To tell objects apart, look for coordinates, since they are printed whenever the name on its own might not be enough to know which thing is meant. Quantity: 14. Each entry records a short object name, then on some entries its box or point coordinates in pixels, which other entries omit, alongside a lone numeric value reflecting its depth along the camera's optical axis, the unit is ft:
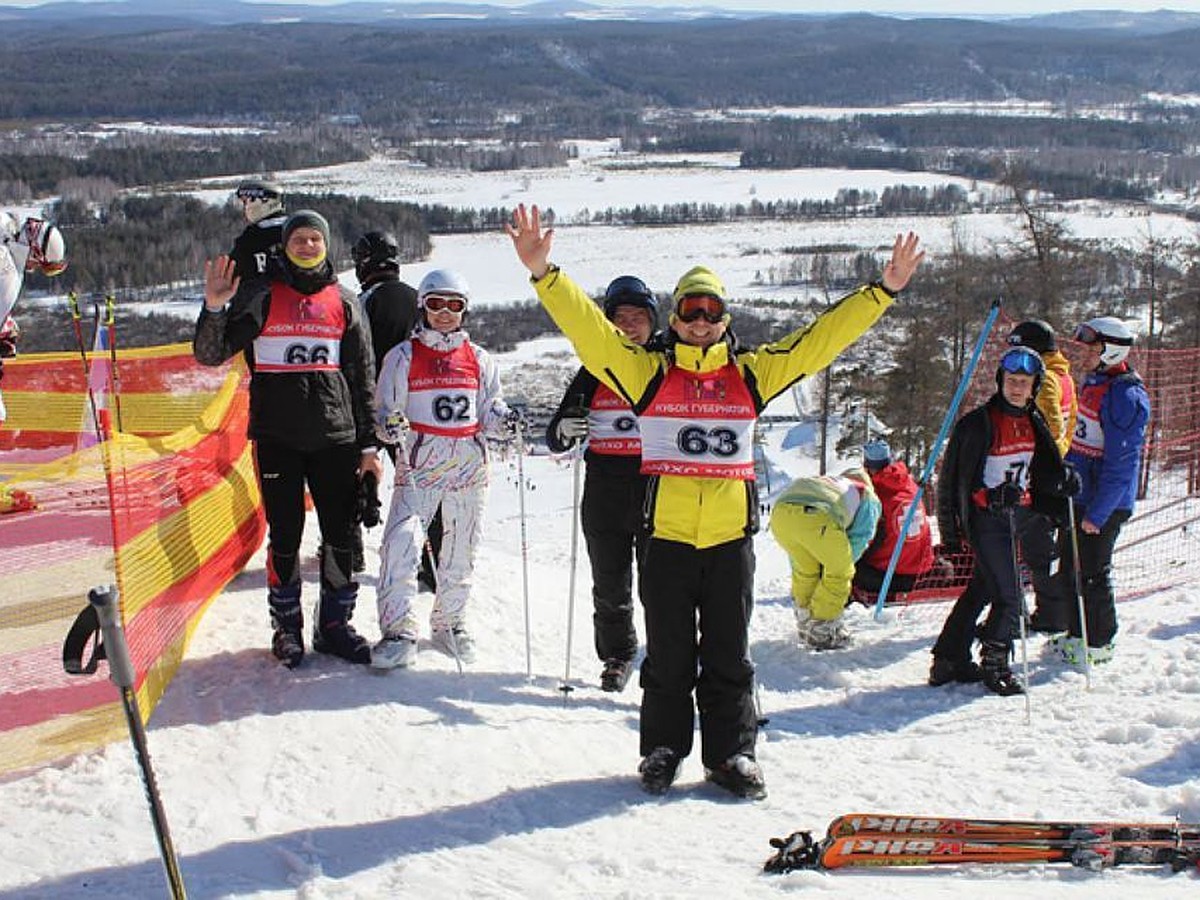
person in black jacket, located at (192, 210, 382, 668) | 15.11
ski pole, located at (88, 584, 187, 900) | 8.21
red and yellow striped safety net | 14.32
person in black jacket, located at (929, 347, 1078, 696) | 17.52
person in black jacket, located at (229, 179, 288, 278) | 15.89
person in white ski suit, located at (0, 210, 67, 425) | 17.63
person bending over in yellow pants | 20.79
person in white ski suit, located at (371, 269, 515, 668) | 16.25
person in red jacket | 22.98
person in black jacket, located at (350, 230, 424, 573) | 19.82
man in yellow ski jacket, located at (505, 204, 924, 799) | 13.19
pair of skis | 11.71
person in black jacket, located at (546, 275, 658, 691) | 17.15
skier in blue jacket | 19.49
